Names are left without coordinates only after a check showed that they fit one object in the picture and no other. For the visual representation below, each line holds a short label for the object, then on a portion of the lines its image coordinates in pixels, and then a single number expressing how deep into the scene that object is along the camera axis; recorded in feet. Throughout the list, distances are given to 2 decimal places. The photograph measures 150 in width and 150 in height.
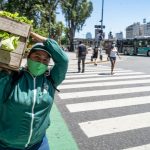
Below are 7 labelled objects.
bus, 66.76
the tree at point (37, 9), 49.66
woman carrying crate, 4.23
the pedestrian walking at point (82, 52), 26.16
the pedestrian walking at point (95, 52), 36.84
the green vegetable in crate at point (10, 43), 4.47
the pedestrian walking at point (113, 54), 25.00
